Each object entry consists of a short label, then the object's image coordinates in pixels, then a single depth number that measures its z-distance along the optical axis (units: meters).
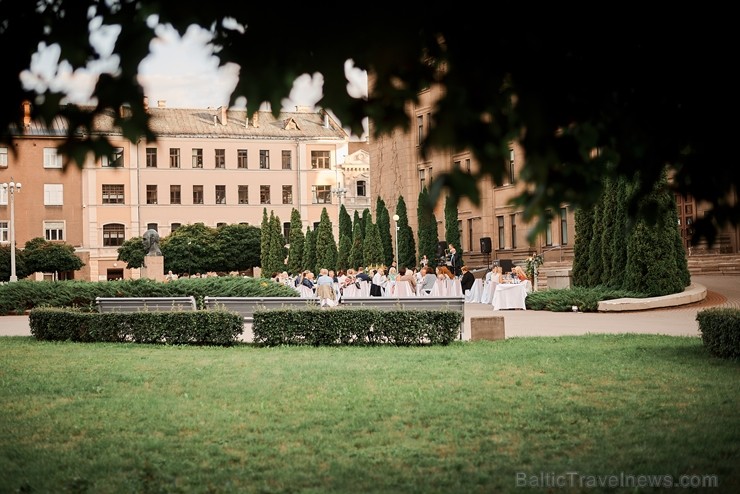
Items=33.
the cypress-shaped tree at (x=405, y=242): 61.84
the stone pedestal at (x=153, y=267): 39.09
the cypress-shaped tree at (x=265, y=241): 75.75
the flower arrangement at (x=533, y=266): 39.38
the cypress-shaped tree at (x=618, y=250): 31.59
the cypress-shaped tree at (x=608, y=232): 32.16
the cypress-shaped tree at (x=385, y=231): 63.41
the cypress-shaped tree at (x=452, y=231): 56.69
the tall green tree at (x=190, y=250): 76.88
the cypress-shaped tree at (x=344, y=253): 65.06
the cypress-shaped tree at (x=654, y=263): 30.08
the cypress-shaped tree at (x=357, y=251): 63.16
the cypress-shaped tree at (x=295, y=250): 72.50
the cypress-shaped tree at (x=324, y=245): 68.12
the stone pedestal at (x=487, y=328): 18.92
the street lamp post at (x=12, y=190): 55.84
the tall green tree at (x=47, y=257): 73.00
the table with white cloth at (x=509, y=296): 32.69
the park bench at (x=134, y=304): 22.62
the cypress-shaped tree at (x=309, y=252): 69.94
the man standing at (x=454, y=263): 41.75
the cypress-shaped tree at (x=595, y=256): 33.16
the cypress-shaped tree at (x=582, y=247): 33.97
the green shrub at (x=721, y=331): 14.32
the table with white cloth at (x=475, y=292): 39.41
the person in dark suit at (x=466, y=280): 37.59
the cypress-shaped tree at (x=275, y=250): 74.75
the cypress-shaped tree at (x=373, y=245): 62.12
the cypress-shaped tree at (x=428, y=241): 58.16
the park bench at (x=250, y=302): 21.47
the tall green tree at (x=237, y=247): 79.12
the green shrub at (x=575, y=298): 29.86
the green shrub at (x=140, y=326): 19.06
